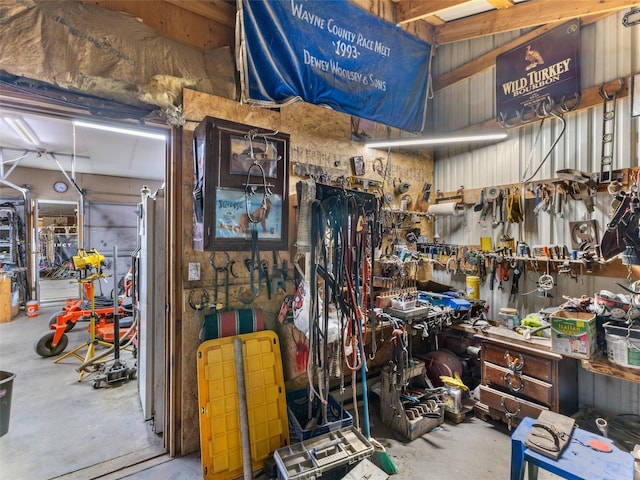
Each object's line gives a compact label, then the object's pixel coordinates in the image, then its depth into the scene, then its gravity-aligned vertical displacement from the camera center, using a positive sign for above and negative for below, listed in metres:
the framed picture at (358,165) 3.24 +0.75
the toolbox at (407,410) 2.56 -1.61
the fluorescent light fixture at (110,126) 2.18 +0.85
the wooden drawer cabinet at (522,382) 2.42 -1.29
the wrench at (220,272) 2.38 -0.31
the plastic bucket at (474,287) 3.51 -0.65
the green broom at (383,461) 2.12 -1.63
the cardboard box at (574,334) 2.17 -0.76
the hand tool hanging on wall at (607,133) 2.60 +0.87
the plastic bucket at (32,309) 6.01 -1.50
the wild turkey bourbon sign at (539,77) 2.81 +1.59
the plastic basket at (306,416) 2.20 -1.44
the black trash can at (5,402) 2.37 -1.34
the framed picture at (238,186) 2.09 +0.36
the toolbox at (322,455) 1.78 -1.42
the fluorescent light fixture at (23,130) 4.40 +1.75
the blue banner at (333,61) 2.41 +1.62
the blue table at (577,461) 1.48 -1.21
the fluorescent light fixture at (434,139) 3.25 +1.04
